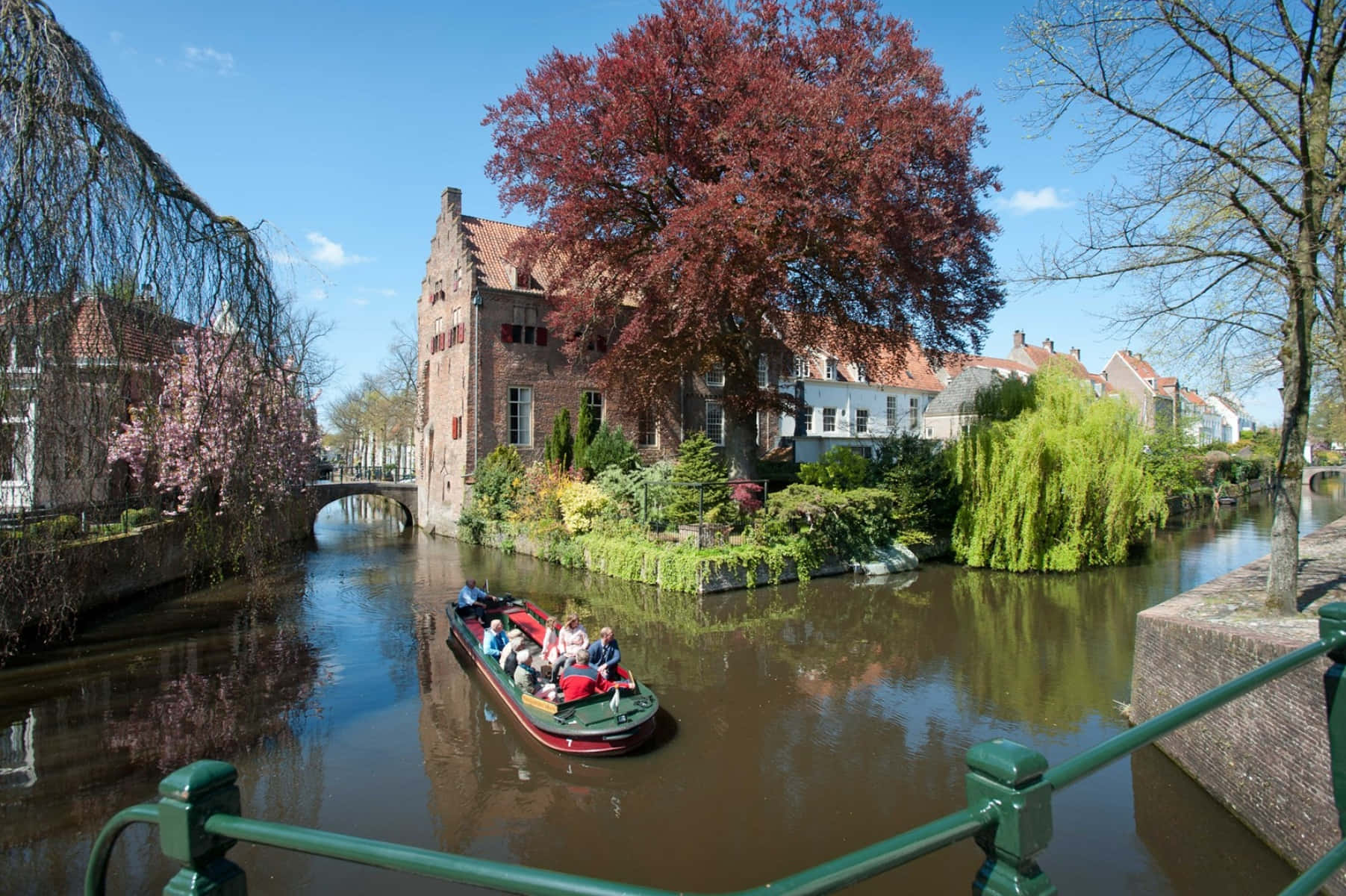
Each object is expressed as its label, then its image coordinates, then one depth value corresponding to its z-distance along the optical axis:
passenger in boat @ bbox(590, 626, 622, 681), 10.16
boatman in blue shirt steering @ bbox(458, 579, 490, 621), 13.83
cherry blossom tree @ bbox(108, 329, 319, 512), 6.03
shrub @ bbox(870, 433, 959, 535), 22.00
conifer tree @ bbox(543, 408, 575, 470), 27.38
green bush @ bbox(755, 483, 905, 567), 19.38
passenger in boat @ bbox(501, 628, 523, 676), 11.02
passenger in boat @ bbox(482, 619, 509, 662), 11.35
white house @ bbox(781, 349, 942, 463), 33.91
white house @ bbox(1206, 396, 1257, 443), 75.81
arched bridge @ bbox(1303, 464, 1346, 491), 54.62
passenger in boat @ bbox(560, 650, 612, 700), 9.66
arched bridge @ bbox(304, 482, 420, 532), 30.48
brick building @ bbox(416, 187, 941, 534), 27.39
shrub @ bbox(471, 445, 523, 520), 25.80
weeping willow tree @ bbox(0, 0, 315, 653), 5.02
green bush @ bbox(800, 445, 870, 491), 21.33
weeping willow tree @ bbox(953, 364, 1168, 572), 19.62
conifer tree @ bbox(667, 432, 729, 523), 19.17
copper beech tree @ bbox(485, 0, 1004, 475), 17.27
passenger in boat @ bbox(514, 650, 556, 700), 9.80
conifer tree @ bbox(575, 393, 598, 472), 26.81
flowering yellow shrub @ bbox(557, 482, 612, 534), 22.42
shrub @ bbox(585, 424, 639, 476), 25.72
